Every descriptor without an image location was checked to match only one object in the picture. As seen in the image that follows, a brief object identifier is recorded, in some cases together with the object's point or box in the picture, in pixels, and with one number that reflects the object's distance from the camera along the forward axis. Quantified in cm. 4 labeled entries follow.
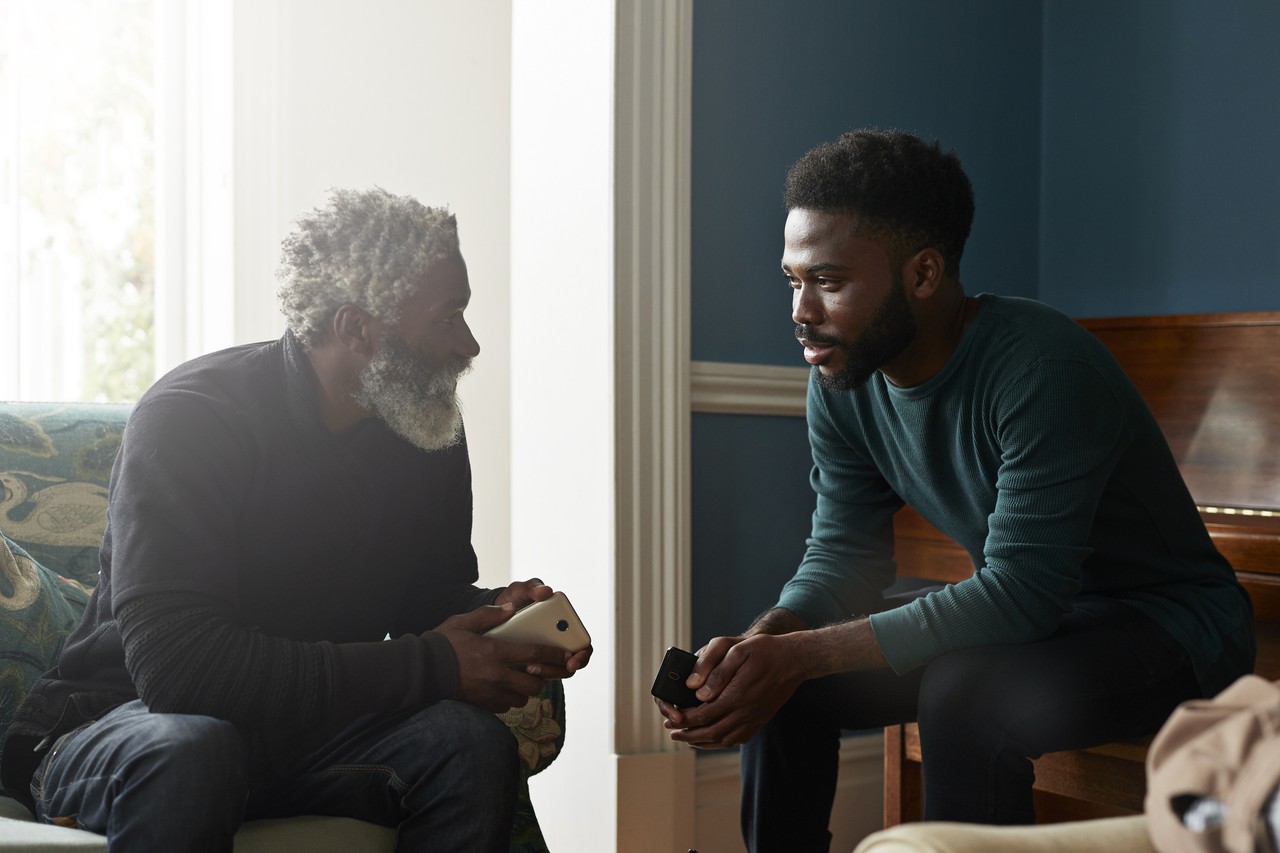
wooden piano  194
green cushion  156
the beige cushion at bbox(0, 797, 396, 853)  126
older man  134
